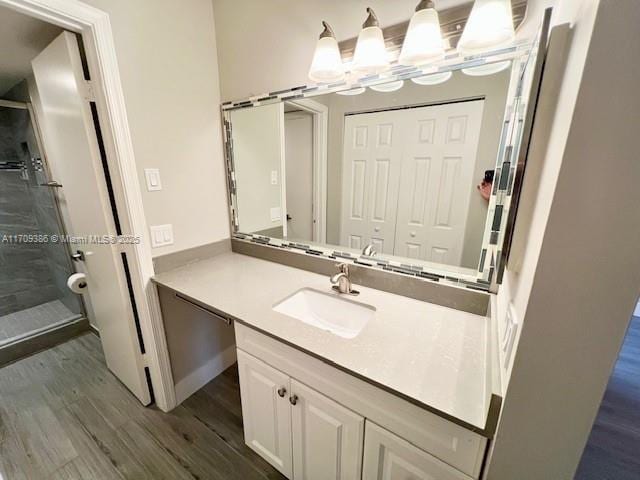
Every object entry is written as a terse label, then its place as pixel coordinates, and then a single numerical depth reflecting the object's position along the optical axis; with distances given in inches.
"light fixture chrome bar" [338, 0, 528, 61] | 31.3
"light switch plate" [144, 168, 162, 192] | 50.9
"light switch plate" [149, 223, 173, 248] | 53.6
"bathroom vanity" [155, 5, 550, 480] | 28.0
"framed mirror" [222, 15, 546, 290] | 36.3
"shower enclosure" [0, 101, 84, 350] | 88.5
